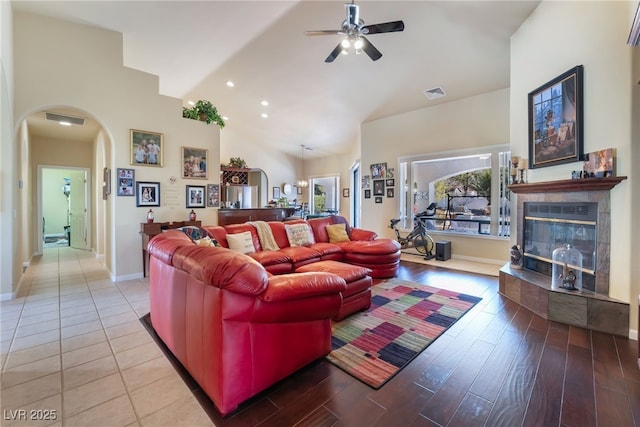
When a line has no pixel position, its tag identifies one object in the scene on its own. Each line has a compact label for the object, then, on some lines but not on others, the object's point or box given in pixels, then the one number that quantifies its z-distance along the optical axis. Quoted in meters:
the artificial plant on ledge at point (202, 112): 5.38
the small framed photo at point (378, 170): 6.93
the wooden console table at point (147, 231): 4.55
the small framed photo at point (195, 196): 5.23
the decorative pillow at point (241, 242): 3.86
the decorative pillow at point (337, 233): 5.00
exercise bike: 5.95
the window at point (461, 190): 5.30
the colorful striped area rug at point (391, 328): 2.06
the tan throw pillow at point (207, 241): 2.92
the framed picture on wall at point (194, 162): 5.15
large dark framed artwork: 2.94
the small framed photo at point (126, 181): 4.46
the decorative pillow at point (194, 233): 3.05
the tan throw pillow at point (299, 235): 4.57
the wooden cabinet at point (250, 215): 6.65
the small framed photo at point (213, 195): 5.51
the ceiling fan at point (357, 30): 3.12
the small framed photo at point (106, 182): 4.75
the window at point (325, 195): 10.22
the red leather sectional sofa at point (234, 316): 1.51
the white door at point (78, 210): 7.38
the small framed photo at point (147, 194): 4.65
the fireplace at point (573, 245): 2.63
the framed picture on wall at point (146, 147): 4.55
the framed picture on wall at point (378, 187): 7.00
